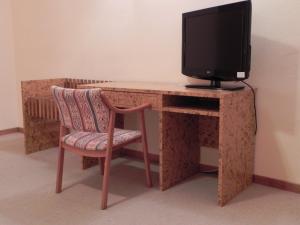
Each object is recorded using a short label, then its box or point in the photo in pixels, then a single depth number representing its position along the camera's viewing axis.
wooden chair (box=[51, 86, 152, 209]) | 2.11
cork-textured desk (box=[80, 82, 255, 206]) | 2.22
